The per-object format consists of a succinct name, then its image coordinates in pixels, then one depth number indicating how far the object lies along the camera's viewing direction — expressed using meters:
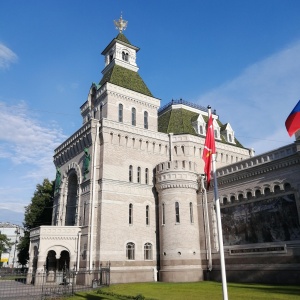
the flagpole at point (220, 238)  11.84
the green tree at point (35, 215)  53.97
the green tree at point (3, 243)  76.91
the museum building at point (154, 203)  30.00
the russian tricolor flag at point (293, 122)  14.20
